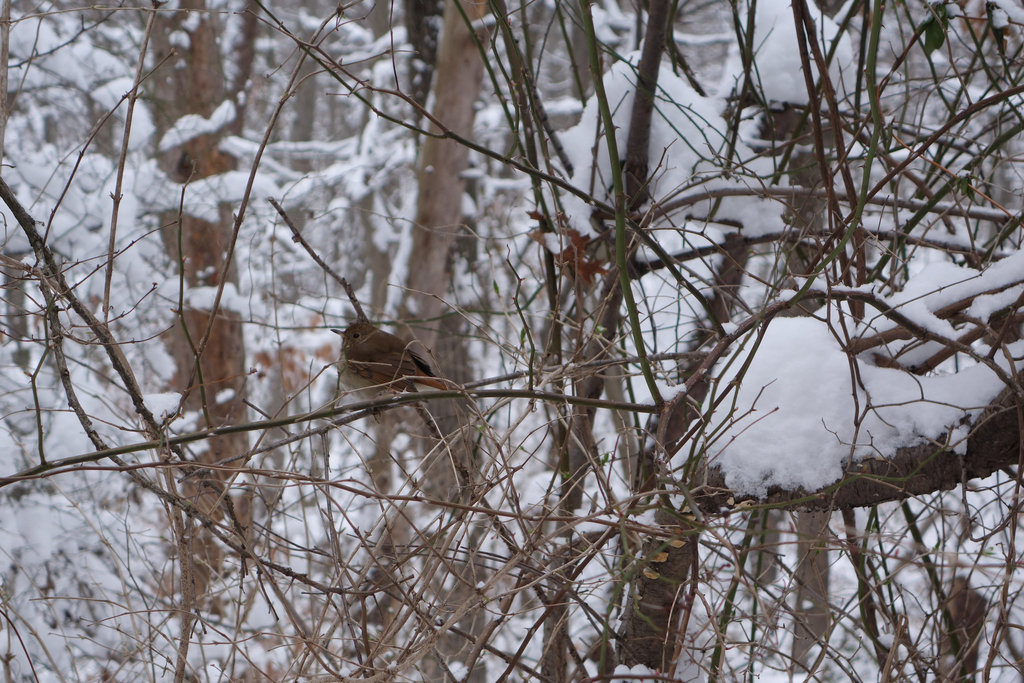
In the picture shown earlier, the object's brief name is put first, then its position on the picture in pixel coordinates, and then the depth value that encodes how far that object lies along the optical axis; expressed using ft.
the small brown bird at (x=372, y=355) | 20.70
